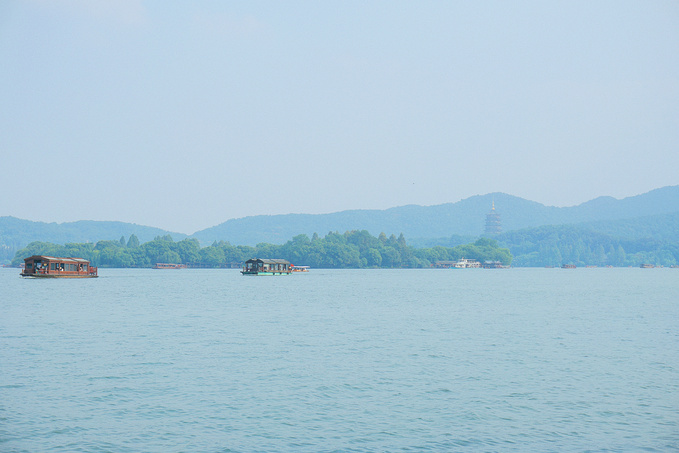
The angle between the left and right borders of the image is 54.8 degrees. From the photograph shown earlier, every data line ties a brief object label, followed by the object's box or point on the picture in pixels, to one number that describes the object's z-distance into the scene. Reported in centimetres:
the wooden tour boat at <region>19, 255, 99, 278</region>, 15025
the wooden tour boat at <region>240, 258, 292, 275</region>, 19550
